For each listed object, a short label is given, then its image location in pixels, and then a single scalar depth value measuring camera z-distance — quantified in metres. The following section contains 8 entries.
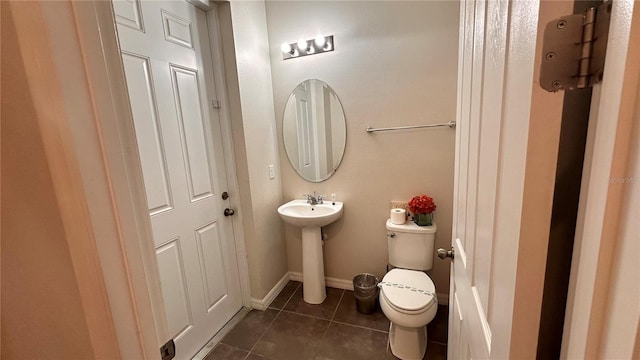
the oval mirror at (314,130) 2.05
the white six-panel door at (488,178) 0.42
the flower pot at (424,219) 1.81
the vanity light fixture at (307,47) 1.94
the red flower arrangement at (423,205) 1.80
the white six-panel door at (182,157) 1.31
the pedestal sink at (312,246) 2.06
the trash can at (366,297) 1.93
